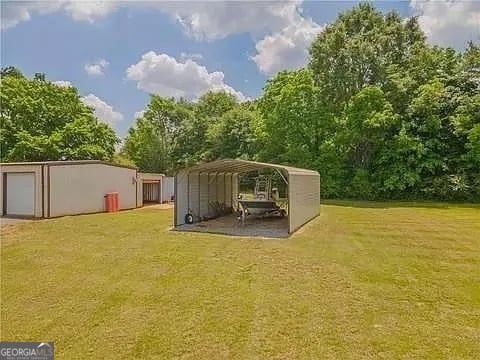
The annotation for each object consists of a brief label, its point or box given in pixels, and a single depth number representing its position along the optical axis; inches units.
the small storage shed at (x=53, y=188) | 593.3
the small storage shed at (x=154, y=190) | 951.9
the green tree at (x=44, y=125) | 1111.0
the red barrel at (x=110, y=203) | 700.0
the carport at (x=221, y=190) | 453.1
